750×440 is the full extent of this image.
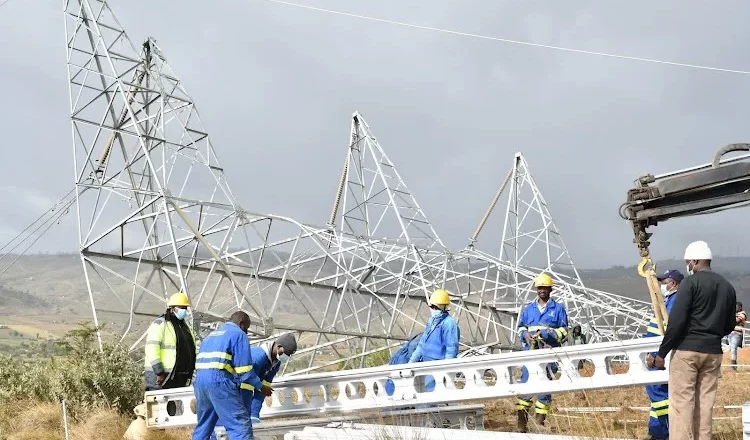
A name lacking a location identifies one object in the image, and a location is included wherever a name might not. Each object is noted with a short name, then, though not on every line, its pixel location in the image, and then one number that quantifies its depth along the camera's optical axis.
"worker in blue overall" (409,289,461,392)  9.39
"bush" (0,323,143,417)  11.23
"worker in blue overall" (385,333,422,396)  9.95
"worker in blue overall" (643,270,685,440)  7.66
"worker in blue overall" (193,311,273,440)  7.22
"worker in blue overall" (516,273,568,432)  9.31
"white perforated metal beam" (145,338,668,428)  7.32
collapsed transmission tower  15.04
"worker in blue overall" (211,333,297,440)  7.85
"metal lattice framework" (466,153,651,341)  22.80
